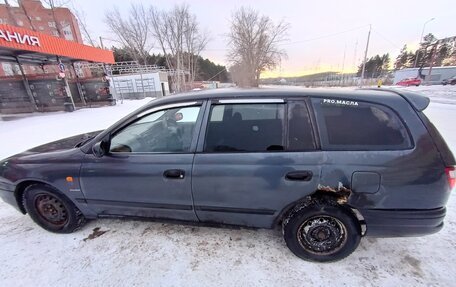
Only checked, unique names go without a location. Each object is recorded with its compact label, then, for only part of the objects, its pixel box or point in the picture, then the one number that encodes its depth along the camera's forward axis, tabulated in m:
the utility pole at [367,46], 27.96
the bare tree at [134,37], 34.38
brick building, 23.55
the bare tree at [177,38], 34.38
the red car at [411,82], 32.94
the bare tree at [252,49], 35.28
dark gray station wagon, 1.77
